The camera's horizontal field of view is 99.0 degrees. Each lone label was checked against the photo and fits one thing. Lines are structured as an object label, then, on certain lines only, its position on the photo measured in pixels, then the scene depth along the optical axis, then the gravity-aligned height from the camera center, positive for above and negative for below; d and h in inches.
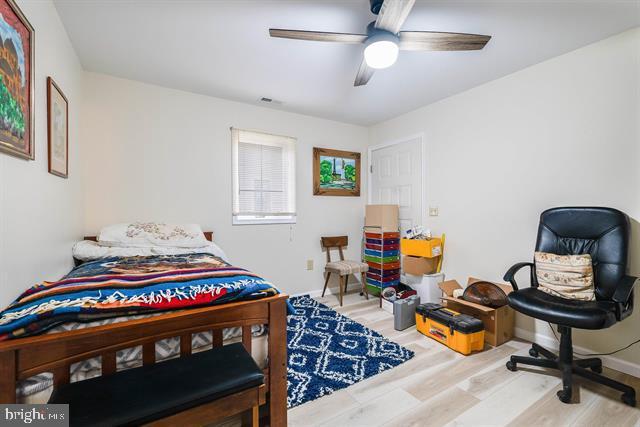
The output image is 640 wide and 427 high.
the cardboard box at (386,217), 136.6 -2.7
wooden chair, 130.3 -26.6
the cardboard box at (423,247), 115.9 -15.5
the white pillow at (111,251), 83.0 -12.6
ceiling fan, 62.3 +41.6
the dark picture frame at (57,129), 65.1 +21.4
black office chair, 63.5 -20.3
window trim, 125.3 +12.8
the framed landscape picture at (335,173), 147.5 +22.0
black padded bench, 32.3 -23.4
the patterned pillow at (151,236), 89.6 -8.3
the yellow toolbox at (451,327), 84.7 -38.2
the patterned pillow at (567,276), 72.5 -17.7
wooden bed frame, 33.3 -18.7
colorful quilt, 35.4 -13.0
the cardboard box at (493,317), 91.0 -36.5
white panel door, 134.3 +17.6
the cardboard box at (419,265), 118.6 -23.6
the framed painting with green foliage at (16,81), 44.5 +23.2
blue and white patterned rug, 70.6 -44.5
